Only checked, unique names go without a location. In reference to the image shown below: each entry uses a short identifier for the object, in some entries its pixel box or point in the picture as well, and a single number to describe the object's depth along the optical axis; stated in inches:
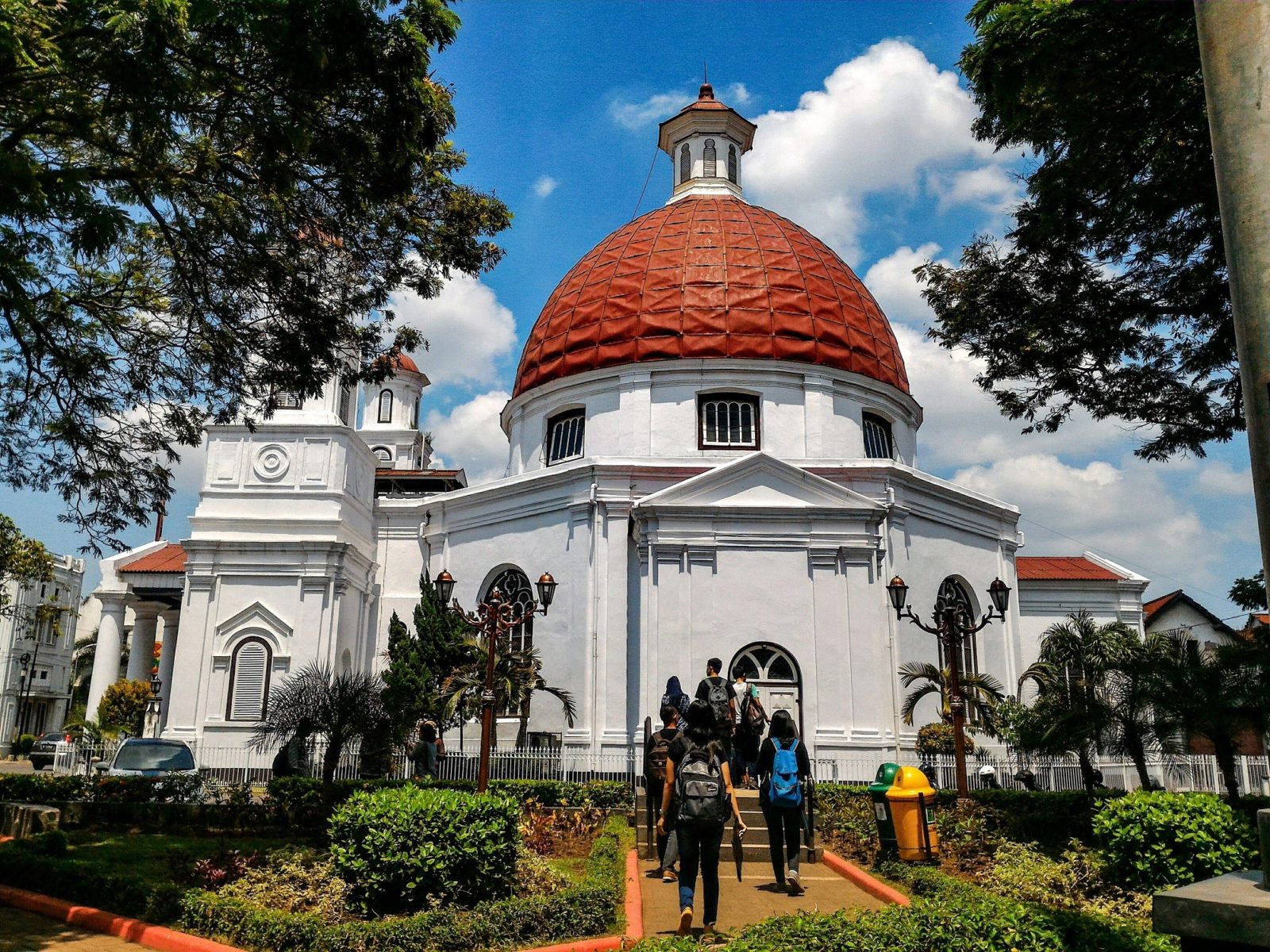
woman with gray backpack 307.9
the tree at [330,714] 612.1
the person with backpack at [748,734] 591.8
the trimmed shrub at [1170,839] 387.5
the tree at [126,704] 1390.3
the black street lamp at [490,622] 593.9
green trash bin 475.8
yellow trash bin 468.4
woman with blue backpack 408.2
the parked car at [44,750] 1444.4
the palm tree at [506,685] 823.1
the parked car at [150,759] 762.8
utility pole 136.6
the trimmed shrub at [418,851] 347.3
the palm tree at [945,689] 804.0
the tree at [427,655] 845.8
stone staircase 494.0
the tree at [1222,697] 527.5
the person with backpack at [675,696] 633.0
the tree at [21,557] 1184.8
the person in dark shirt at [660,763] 422.3
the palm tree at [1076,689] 570.3
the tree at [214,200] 335.6
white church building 839.1
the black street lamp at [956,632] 600.1
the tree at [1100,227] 409.7
